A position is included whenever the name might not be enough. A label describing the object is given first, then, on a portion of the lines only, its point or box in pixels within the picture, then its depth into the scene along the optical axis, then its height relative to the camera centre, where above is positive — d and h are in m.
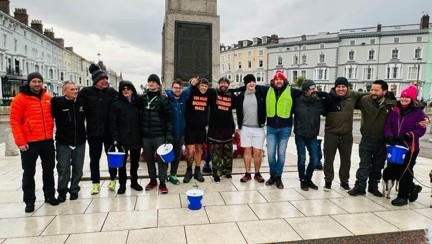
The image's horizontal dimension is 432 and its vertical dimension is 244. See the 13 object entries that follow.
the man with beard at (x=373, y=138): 5.09 -0.65
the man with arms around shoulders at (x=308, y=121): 5.36 -0.39
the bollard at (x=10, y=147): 8.77 -1.66
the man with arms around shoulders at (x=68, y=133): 4.56 -0.64
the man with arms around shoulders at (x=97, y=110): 4.84 -0.26
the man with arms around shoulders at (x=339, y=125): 5.31 -0.46
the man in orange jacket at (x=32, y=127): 4.15 -0.50
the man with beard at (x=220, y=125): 5.70 -0.56
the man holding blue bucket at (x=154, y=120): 5.12 -0.42
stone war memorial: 7.64 +1.54
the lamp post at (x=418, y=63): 46.39 +6.31
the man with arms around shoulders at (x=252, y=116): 5.62 -0.34
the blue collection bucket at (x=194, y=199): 4.41 -1.56
